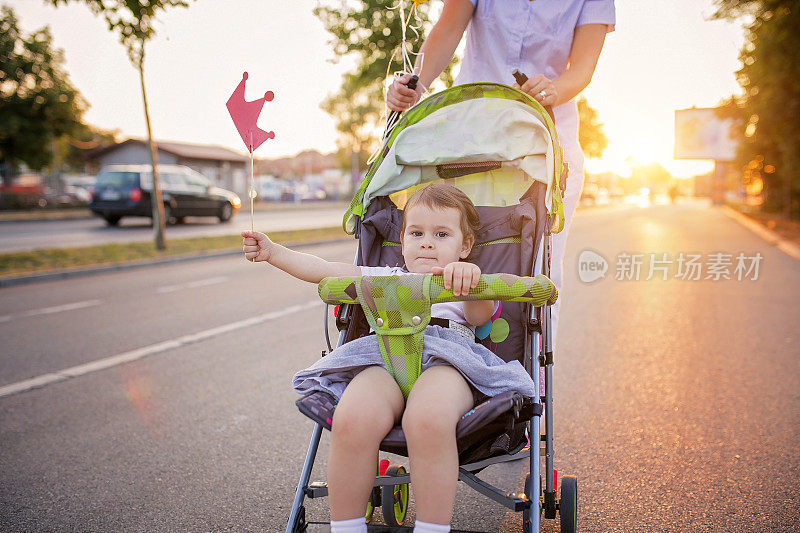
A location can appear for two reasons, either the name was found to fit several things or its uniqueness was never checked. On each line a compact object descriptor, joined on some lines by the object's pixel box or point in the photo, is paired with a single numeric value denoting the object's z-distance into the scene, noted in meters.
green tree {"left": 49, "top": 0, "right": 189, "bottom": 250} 9.71
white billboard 22.09
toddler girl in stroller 1.79
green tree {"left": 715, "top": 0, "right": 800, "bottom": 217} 12.52
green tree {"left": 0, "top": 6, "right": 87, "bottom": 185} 29.61
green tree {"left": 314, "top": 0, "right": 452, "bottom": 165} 15.06
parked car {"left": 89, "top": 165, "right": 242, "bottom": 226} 16.97
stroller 1.92
